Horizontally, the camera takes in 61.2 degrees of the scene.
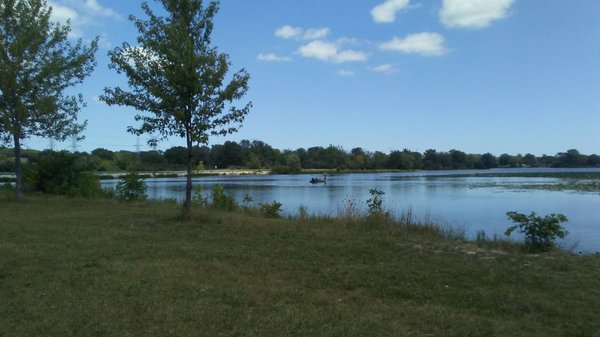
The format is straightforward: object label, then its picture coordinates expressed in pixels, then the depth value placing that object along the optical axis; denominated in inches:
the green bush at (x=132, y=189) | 846.5
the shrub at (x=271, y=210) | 647.1
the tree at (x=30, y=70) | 647.7
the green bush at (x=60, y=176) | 895.7
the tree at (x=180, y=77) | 489.4
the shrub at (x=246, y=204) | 709.2
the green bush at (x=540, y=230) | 402.0
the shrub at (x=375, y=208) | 539.1
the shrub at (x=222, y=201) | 711.1
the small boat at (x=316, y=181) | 2510.7
